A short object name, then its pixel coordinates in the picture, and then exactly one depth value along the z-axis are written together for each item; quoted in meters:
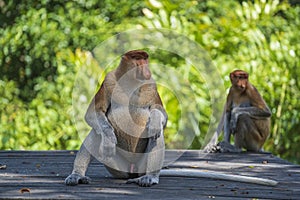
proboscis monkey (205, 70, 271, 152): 14.58
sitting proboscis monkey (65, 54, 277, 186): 9.05
